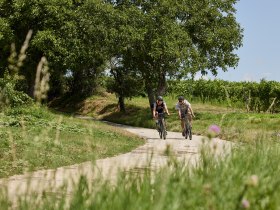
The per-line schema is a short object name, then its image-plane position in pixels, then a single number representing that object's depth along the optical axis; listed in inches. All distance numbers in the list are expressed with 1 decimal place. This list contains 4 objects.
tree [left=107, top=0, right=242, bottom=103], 1290.6
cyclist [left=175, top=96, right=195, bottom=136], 832.9
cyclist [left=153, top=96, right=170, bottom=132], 839.8
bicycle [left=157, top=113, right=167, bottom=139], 855.7
